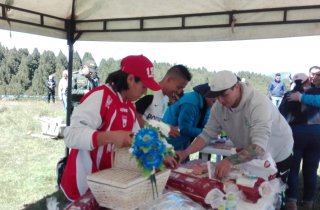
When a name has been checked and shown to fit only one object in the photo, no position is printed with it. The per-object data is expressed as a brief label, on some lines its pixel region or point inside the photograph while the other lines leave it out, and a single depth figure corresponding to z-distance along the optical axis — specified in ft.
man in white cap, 5.94
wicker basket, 3.77
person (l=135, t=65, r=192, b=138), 7.92
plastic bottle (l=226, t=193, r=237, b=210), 4.40
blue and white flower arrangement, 3.82
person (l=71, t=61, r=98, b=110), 23.75
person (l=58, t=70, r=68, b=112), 30.58
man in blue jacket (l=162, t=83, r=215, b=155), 9.62
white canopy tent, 9.49
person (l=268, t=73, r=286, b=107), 33.50
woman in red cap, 4.28
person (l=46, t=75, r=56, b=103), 47.84
